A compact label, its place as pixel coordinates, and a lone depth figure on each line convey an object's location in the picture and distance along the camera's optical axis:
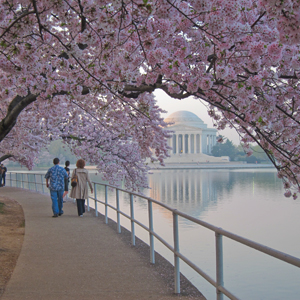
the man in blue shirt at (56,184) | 9.53
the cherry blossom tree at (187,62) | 3.50
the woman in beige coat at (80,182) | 9.28
